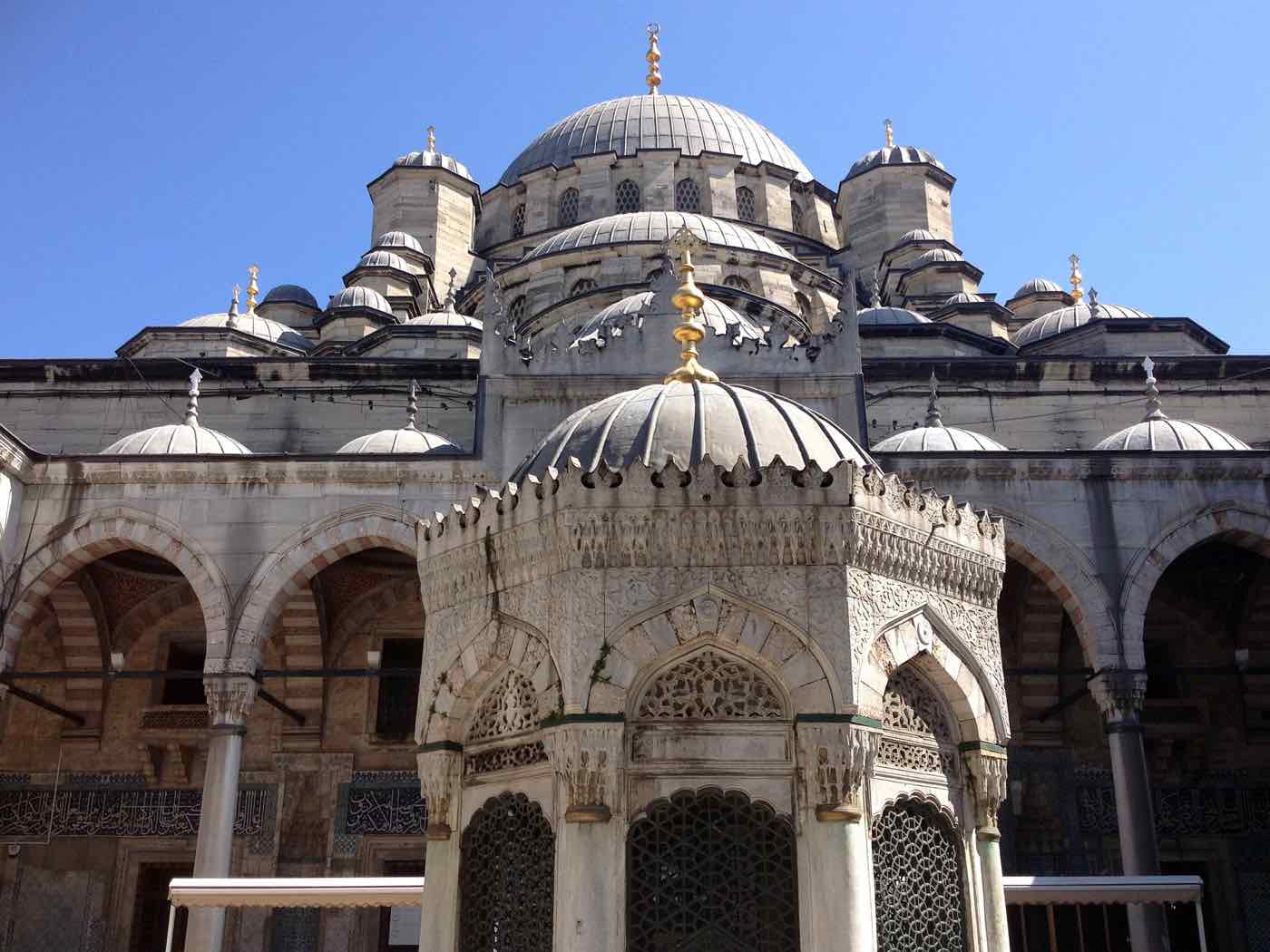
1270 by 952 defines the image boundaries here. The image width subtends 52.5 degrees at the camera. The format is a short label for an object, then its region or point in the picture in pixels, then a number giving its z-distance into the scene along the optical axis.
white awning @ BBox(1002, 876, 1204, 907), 8.53
